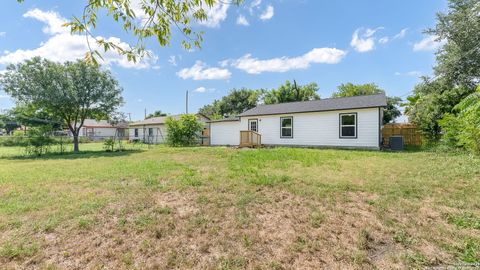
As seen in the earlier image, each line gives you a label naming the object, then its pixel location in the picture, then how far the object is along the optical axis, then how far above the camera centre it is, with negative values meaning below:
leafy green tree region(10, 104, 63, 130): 14.17 +1.39
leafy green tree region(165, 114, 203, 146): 16.75 +0.60
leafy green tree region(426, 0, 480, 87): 11.16 +4.76
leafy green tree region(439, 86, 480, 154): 7.55 +0.24
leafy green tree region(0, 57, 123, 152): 13.03 +2.92
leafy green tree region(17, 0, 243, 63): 2.14 +1.19
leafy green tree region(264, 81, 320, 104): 29.28 +5.67
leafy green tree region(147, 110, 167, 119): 53.52 +5.78
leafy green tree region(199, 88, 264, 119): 36.53 +6.02
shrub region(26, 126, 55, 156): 12.42 -0.08
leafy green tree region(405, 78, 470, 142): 12.78 +1.99
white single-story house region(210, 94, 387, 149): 12.04 +0.92
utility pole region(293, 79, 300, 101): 29.11 +6.08
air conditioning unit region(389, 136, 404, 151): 12.00 -0.27
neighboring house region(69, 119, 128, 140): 40.03 +1.66
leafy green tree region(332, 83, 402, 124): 25.16 +6.12
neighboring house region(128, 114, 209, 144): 24.81 +1.08
